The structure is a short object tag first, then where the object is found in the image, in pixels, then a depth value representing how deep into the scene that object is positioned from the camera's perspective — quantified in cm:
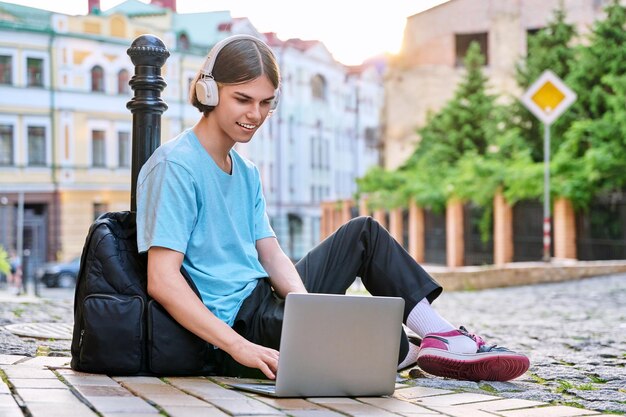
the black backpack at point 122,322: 335
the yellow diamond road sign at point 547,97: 1538
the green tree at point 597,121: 1933
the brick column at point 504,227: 2297
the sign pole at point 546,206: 1553
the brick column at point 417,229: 2856
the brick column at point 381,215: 3284
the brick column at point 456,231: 2573
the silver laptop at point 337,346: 300
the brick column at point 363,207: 3225
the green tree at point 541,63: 2461
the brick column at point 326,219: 4112
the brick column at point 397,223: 3030
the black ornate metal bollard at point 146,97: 438
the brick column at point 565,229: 2000
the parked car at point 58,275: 2859
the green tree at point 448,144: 2756
